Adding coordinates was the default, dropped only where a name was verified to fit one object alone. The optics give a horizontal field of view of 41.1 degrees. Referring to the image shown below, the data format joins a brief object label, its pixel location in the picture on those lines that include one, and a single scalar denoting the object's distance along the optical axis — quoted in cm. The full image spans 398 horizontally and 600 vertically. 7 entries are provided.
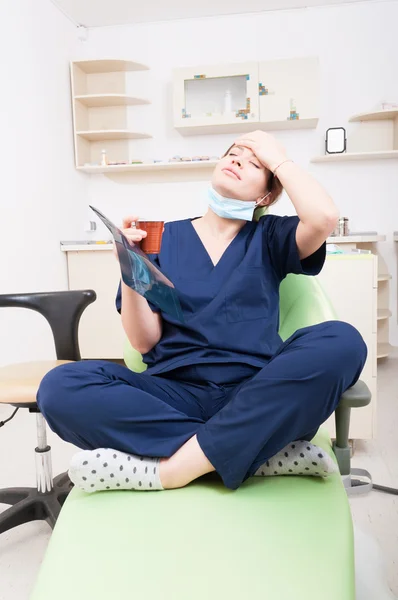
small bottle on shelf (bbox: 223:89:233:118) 349
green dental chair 77
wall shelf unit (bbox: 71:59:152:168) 364
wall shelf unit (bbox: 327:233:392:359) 323
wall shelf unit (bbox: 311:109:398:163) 353
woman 94
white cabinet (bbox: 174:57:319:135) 341
